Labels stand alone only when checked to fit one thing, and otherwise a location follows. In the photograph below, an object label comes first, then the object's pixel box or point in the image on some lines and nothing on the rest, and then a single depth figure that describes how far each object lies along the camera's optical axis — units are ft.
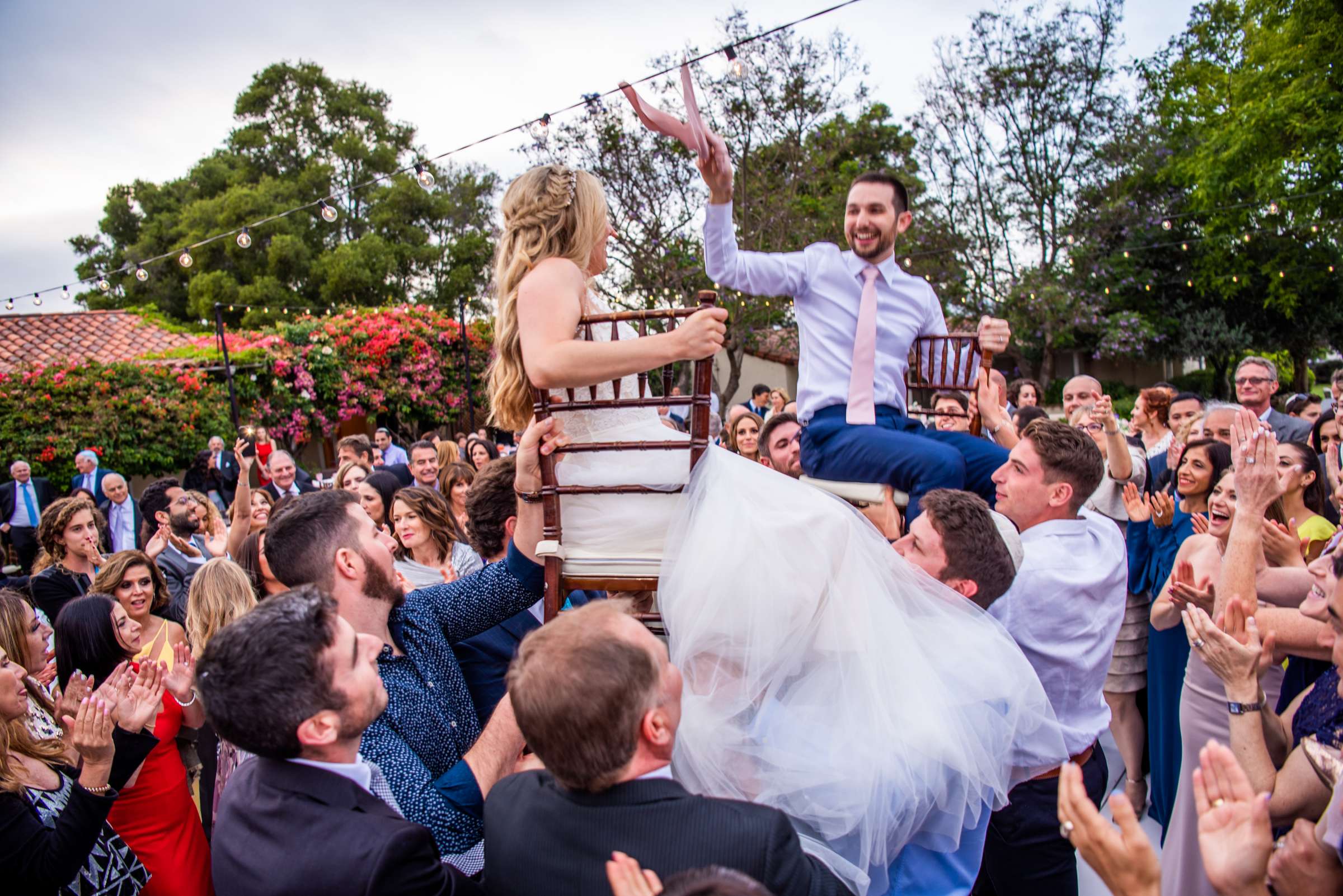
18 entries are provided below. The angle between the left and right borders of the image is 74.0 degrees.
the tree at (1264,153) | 55.98
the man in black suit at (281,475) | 25.75
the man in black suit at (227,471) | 34.81
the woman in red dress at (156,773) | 9.58
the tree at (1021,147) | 72.84
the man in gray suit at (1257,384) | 19.69
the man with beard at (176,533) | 16.31
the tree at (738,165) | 56.65
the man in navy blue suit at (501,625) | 8.52
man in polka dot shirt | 6.50
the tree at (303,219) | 81.71
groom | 10.16
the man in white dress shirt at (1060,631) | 8.50
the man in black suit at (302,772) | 4.95
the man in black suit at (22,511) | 29.99
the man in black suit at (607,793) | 4.65
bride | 6.15
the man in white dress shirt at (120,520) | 26.40
